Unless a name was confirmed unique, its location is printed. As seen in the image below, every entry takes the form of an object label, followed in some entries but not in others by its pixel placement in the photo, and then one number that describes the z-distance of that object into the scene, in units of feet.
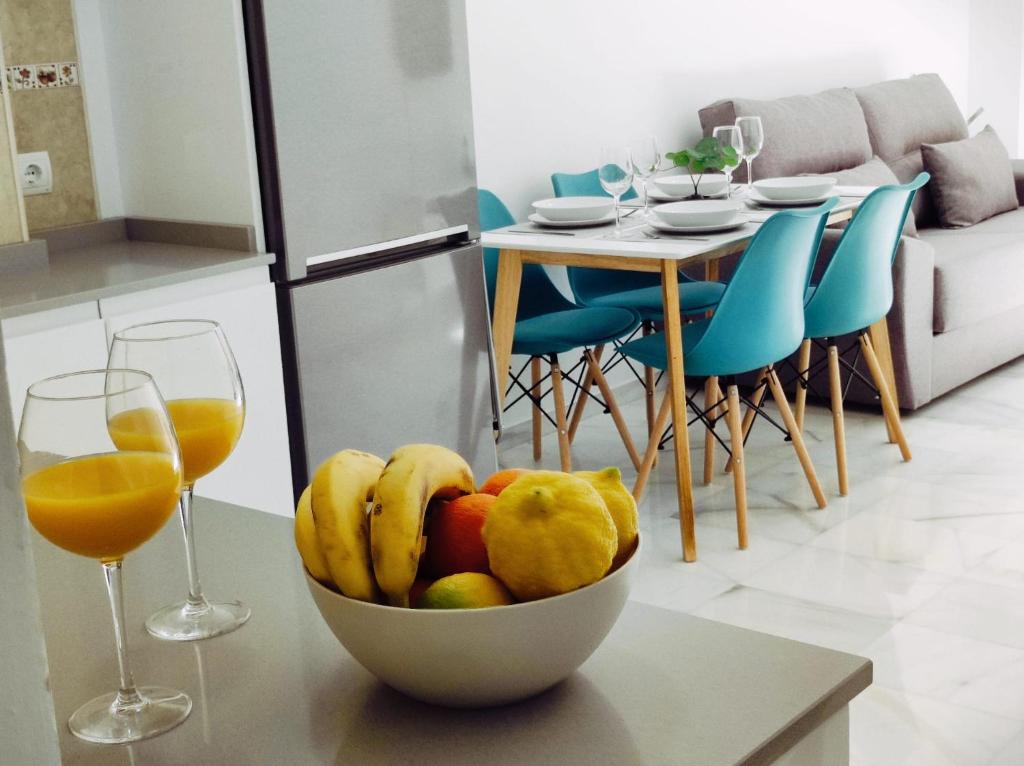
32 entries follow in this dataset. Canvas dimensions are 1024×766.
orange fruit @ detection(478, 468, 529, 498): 2.75
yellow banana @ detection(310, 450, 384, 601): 2.45
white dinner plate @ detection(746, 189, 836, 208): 12.19
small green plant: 12.49
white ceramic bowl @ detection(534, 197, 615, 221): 11.64
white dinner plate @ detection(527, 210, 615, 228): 11.70
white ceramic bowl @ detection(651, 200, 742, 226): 10.96
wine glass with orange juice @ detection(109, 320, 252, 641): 2.79
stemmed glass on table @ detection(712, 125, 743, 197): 12.42
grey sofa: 13.80
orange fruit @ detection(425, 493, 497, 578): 2.54
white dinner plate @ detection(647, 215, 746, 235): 11.03
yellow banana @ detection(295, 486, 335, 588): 2.52
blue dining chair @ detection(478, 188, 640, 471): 11.87
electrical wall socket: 9.24
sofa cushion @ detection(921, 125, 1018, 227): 17.04
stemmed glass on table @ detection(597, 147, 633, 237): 11.47
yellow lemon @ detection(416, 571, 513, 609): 2.40
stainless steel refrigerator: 9.03
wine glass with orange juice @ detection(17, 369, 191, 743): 2.29
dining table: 10.32
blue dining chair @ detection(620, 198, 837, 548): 10.15
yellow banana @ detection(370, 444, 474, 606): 2.43
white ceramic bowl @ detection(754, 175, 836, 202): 12.23
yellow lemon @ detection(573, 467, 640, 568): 2.55
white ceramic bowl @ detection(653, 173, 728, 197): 12.72
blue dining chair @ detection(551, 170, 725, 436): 12.91
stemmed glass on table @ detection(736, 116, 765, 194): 12.52
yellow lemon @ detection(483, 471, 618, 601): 2.39
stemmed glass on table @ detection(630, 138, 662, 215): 11.61
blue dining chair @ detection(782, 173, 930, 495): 11.43
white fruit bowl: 2.37
